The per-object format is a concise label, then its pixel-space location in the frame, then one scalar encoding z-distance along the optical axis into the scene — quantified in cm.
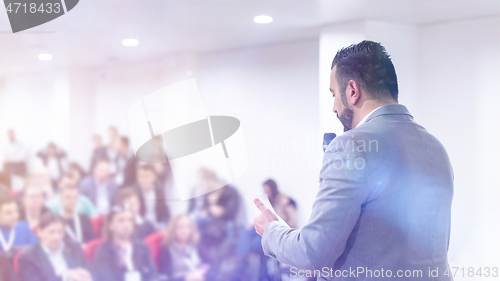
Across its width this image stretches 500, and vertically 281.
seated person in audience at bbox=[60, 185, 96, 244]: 304
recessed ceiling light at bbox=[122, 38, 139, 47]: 315
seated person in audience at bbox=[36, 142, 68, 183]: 455
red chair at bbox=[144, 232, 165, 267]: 304
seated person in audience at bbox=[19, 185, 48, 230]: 325
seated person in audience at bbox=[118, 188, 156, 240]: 313
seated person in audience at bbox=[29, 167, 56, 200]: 405
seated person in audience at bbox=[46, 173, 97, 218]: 353
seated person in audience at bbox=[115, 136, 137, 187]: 398
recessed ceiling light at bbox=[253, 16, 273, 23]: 249
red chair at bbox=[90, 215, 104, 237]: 330
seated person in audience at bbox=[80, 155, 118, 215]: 364
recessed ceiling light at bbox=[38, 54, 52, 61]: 401
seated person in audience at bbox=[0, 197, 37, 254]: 295
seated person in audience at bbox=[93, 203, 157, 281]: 290
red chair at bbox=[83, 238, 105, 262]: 308
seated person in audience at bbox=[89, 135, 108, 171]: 434
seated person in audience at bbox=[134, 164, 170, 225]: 367
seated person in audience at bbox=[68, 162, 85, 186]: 408
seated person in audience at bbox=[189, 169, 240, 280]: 311
